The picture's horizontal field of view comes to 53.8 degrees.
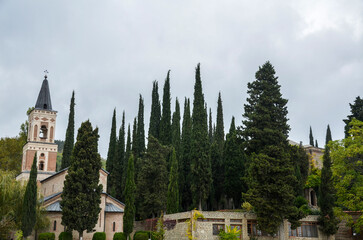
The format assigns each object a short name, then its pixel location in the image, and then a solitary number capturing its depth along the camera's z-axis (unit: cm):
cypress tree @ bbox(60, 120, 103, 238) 2862
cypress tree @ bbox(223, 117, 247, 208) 3909
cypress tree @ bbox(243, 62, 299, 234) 2716
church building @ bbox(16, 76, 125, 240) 3519
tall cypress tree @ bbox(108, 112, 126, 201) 4489
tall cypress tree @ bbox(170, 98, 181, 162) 4612
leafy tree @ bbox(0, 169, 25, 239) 2767
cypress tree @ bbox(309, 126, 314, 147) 7243
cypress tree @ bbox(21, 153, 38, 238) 2675
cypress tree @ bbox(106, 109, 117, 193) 4725
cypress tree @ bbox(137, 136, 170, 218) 3712
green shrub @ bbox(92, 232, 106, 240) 3183
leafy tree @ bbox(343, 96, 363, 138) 4088
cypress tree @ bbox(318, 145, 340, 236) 2908
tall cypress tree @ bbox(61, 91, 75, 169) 4647
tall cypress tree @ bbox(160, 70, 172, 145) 4553
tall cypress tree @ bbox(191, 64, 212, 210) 3662
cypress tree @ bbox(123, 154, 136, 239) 3269
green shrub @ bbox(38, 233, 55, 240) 2986
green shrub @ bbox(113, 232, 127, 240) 3241
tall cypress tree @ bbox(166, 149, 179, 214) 3428
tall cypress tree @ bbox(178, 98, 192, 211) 4084
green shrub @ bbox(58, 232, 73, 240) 2970
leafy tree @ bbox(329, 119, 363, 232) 2861
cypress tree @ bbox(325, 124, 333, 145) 6978
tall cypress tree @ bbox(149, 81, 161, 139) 4922
